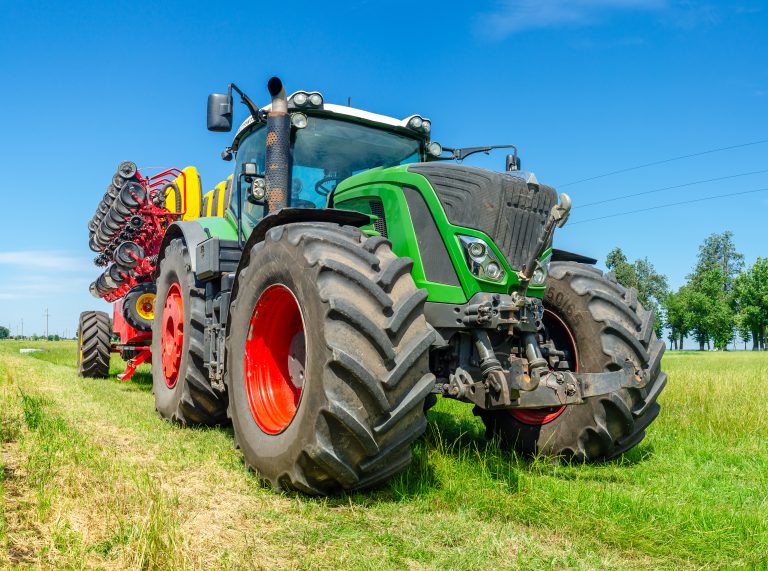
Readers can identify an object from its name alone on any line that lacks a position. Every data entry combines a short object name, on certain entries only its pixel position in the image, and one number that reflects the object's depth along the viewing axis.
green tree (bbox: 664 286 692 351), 73.75
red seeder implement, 9.81
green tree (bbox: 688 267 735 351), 70.56
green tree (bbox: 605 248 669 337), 89.81
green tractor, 3.55
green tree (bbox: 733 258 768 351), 60.81
